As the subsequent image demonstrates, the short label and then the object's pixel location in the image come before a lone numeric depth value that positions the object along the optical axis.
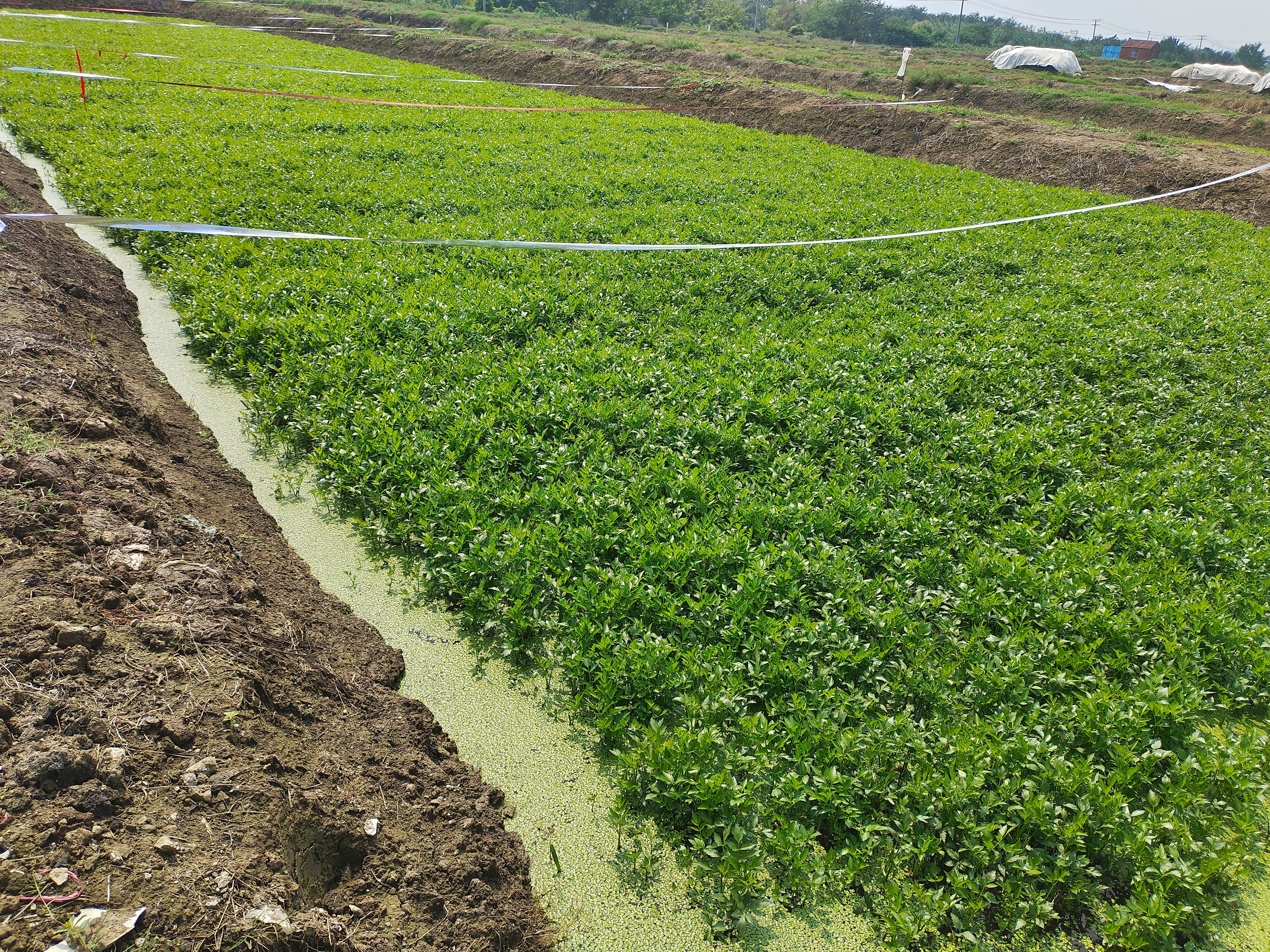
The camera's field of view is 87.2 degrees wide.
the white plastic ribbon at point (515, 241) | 4.56
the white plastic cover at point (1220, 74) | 40.41
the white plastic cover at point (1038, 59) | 40.62
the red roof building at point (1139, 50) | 65.81
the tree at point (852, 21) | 65.50
